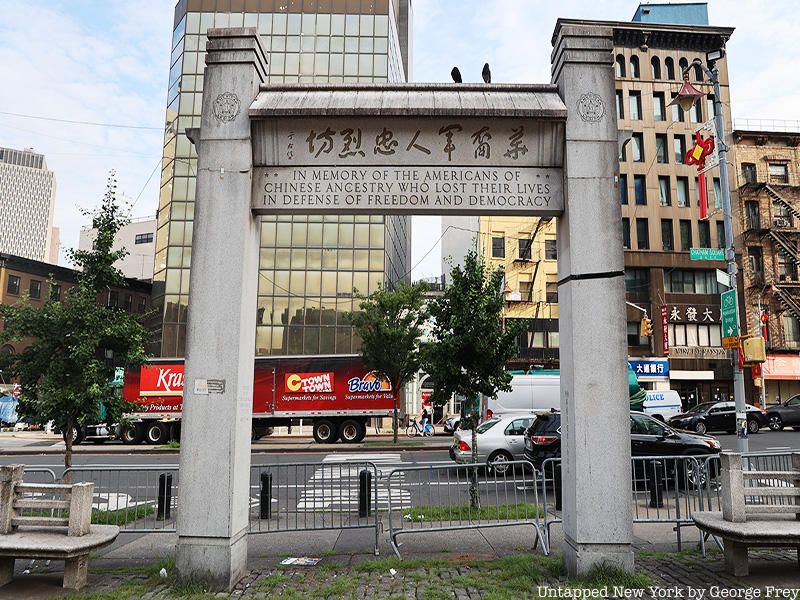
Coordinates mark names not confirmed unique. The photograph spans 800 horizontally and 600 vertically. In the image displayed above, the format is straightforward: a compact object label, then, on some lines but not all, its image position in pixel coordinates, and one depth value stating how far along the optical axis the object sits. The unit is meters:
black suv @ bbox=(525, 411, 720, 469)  13.99
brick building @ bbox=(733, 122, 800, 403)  40.62
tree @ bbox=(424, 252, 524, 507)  11.95
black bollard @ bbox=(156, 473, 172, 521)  10.35
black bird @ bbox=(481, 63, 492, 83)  8.86
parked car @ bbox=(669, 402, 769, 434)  27.58
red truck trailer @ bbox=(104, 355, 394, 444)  26.91
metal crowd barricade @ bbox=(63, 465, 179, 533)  9.80
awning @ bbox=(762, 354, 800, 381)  40.16
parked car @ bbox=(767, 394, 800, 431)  29.53
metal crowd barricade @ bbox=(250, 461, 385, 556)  9.36
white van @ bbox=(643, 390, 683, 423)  32.22
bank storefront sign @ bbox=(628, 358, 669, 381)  39.06
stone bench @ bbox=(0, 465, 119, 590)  6.18
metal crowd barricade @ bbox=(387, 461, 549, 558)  8.41
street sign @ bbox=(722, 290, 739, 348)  12.91
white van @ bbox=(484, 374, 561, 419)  26.19
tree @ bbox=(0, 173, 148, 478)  10.69
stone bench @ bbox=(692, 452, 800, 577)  6.56
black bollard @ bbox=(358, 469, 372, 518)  10.12
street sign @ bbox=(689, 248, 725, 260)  14.04
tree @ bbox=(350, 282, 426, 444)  26.80
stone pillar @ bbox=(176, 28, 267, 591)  6.56
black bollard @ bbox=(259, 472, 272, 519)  10.06
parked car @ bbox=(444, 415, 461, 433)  33.41
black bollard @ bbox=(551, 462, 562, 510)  10.68
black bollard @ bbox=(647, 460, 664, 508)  9.53
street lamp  12.79
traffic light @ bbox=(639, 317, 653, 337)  33.22
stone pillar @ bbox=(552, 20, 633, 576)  6.57
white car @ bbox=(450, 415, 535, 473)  16.59
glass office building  40.62
